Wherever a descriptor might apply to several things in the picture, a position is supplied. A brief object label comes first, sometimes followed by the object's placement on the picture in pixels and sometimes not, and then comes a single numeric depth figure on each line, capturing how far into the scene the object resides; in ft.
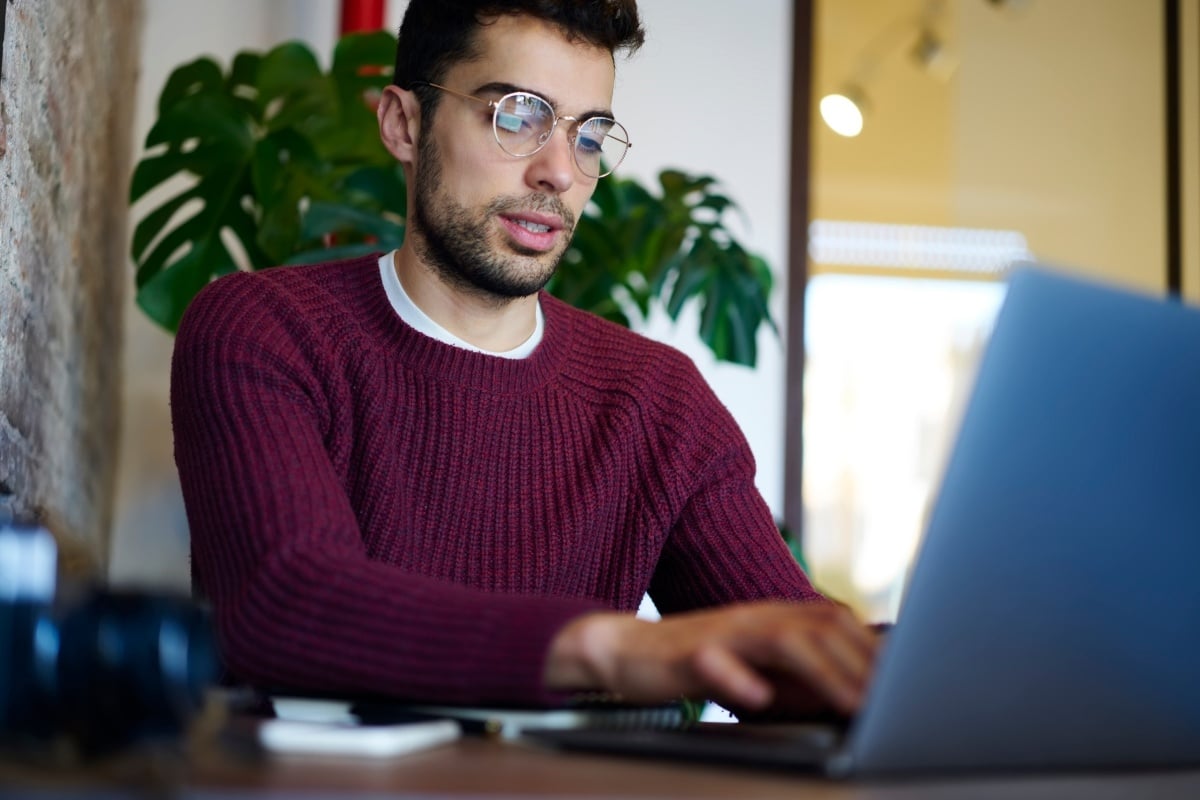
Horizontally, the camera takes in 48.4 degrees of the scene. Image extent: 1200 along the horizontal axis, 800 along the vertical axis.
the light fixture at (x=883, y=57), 11.75
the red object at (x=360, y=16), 9.29
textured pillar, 4.79
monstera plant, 6.82
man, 4.10
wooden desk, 1.52
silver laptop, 1.85
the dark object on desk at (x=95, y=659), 1.89
